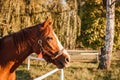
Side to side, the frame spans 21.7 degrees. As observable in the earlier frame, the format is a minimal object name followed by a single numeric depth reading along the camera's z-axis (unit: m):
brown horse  3.64
